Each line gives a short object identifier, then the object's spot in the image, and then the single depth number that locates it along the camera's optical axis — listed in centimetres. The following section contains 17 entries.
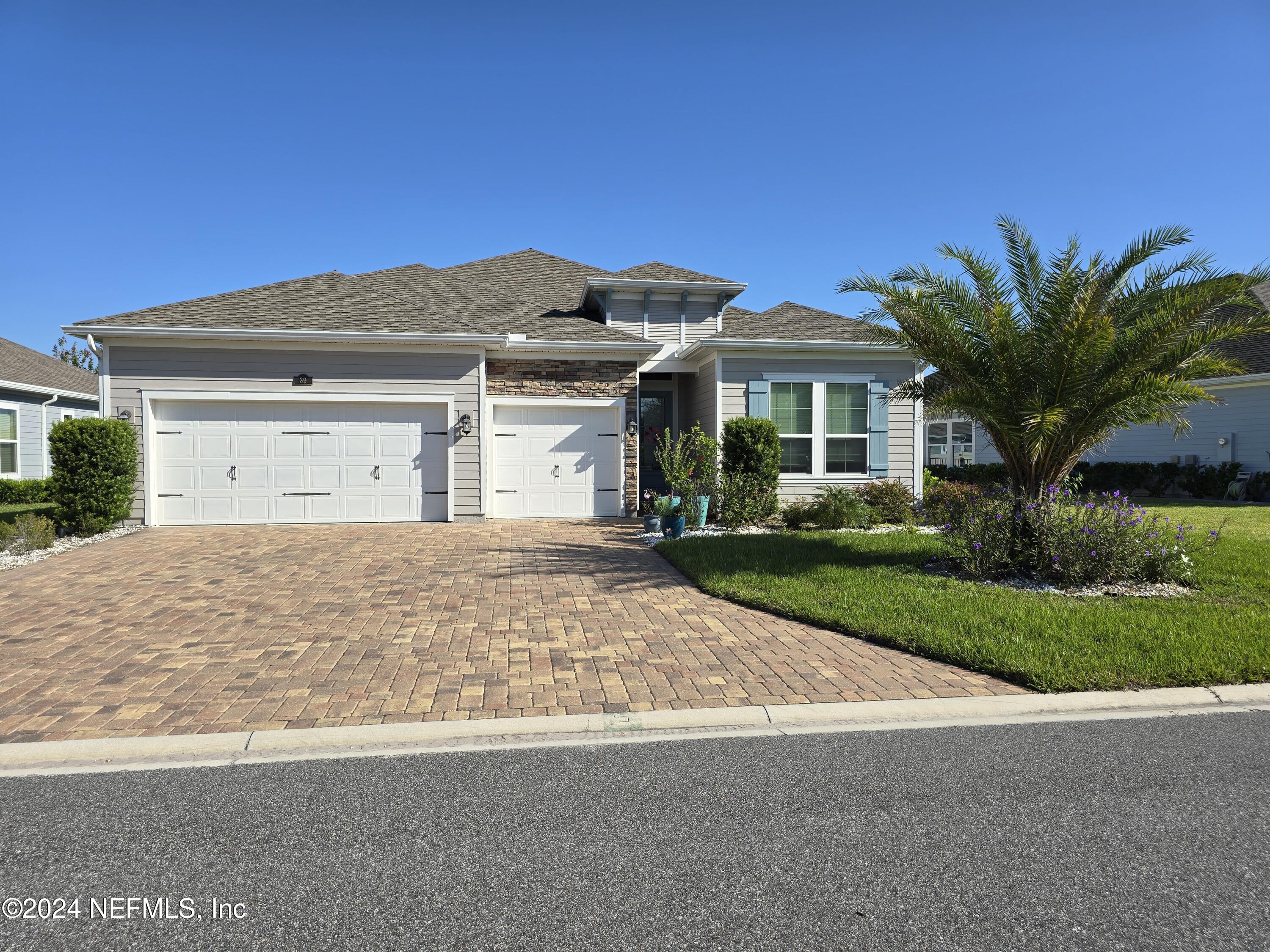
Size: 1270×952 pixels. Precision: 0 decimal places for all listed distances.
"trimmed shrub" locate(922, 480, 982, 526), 1051
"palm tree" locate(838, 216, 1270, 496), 789
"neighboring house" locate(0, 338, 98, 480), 1934
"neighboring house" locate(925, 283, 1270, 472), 1819
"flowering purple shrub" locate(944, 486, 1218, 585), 783
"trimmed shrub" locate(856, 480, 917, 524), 1420
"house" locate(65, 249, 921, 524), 1299
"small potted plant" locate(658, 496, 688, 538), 1219
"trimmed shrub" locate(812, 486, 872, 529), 1314
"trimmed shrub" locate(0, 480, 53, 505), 1800
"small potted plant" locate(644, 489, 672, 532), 1253
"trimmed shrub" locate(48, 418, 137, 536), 1163
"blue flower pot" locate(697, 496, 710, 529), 1316
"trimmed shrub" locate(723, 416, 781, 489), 1374
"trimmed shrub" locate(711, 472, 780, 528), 1338
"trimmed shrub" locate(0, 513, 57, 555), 1040
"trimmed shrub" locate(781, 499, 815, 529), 1344
